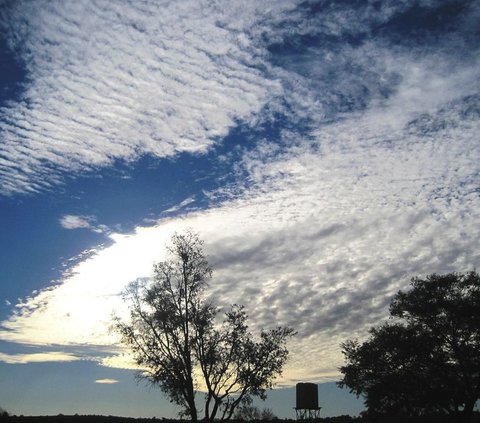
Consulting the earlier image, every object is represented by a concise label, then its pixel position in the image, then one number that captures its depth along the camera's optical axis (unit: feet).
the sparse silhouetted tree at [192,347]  93.91
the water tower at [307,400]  142.51
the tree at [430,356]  101.19
